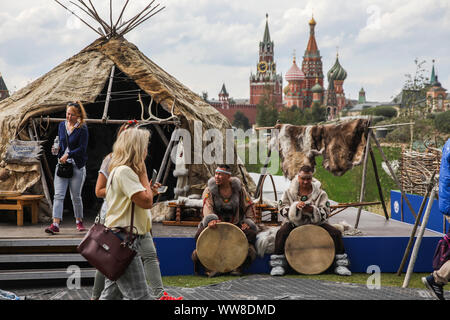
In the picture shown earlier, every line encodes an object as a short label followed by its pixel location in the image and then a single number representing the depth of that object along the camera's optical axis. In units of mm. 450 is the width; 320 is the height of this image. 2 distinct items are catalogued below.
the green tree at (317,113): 75200
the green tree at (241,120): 90250
